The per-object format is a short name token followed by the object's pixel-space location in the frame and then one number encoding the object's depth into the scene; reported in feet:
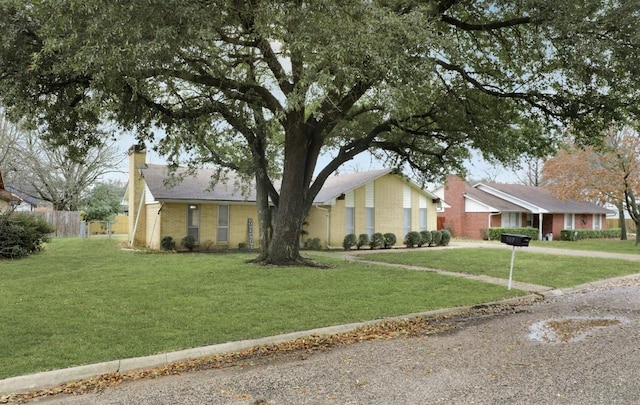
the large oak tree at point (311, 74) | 26.30
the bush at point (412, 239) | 85.31
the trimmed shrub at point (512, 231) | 108.06
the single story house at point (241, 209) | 73.26
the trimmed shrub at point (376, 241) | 80.84
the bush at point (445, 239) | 89.15
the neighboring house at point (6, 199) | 76.07
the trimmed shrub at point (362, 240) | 79.36
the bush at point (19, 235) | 53.78
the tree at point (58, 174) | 118.52
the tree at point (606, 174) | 91.35
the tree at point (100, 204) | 136.28
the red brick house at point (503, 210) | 113.39
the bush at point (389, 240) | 82.62
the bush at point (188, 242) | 71.05
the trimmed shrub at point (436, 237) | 88.38
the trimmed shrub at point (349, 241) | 77.92
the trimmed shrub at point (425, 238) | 86.33
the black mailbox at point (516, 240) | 36.09
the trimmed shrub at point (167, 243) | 70.23
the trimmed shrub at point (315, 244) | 77.51
